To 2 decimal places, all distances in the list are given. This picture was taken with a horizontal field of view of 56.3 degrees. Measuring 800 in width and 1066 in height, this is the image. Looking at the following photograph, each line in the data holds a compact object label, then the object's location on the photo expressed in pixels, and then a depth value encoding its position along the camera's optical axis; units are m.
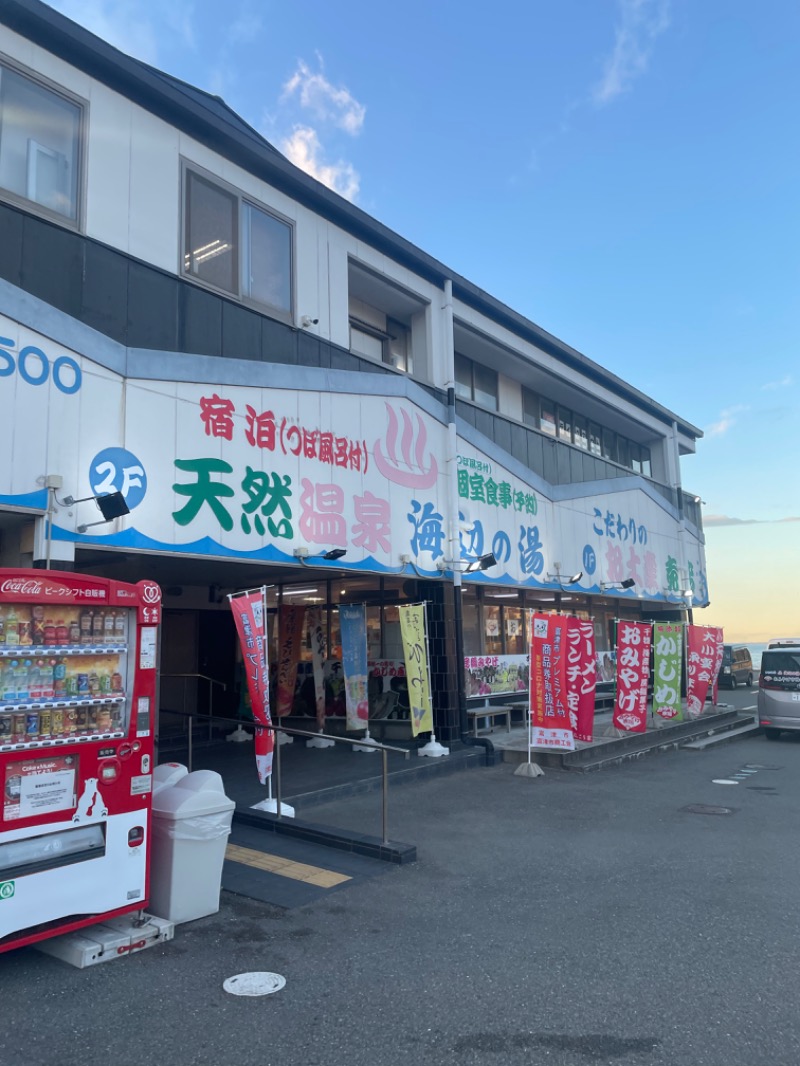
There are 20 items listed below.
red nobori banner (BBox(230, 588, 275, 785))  7.90
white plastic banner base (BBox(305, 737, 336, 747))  13.22
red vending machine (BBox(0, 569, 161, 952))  4.57
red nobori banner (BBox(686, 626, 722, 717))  16.48
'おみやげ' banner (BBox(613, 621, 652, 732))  13.80
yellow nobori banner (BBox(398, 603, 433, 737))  11.52
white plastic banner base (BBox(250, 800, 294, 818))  8.35
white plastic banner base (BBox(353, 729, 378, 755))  12.53
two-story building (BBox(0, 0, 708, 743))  7.68
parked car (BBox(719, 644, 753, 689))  28.94
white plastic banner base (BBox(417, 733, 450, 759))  11.80
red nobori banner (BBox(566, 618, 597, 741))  11.87
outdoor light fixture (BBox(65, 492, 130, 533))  7.11
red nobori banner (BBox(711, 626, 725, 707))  16.91
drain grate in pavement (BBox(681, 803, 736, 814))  9.14
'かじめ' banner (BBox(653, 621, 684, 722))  15.16
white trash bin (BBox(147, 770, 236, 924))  5.38
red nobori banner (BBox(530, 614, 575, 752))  11.60
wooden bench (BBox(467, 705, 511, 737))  14.22
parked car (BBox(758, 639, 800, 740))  15.37
